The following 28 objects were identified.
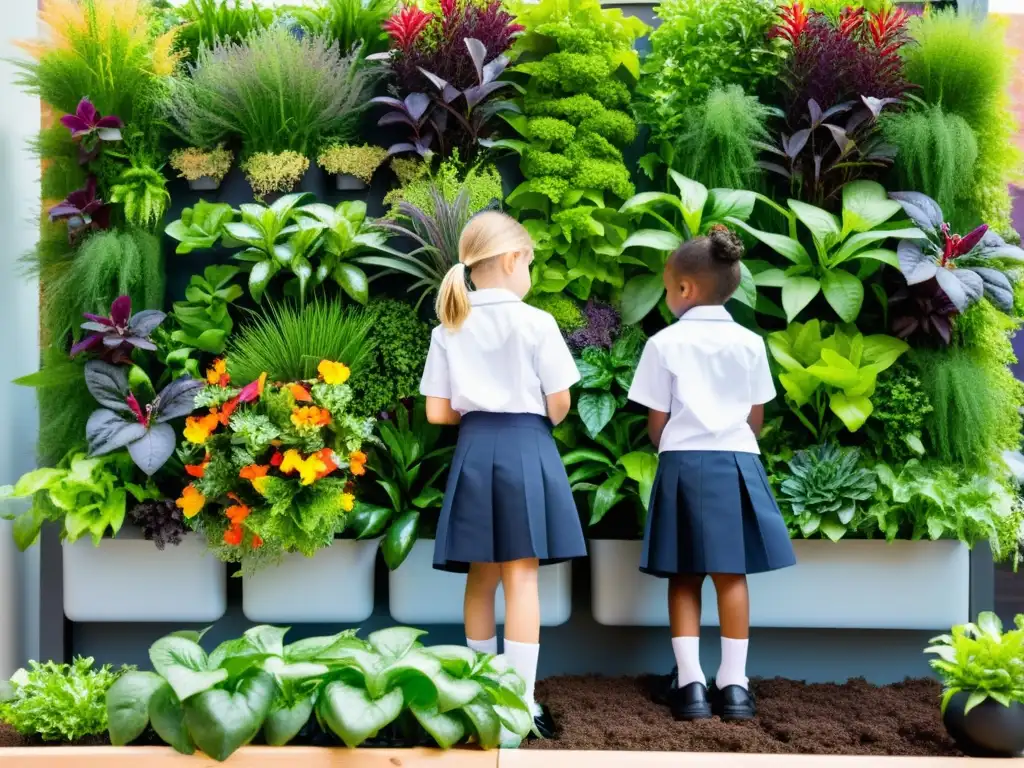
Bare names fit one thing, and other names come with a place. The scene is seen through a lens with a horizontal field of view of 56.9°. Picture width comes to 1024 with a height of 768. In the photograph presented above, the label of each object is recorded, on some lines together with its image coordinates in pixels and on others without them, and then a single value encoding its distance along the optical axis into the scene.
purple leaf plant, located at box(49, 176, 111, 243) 3.07
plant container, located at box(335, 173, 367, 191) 3.25
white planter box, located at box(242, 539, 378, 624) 3.09
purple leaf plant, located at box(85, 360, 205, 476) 2.96
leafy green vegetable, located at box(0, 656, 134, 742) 2.32
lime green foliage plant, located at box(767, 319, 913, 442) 2.95
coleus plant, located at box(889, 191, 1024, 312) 2.93
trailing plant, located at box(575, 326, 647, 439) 3.00
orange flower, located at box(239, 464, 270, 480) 2.82
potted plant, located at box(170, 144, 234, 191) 3.21
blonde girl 2.64
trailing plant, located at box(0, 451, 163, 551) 2.93
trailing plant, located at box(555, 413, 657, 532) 2.99
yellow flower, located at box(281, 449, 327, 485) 2.80
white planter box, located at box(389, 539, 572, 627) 3.11
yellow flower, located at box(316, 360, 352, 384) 2.86
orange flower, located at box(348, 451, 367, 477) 2.91
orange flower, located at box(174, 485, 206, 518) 2.91
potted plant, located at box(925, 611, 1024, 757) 2.22
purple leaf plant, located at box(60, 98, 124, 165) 3.06
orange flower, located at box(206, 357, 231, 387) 2.95
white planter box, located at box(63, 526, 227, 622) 3.11
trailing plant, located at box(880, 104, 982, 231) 3.03
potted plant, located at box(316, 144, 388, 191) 3.21
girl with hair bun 2.72
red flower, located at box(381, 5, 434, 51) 3.14
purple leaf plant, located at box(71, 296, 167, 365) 2.98
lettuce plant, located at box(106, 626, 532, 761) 2.02
